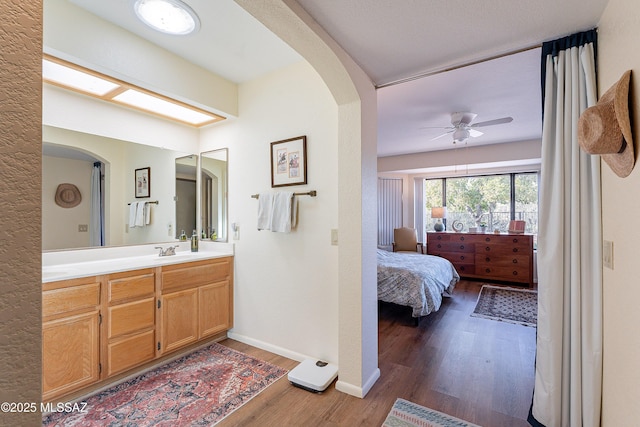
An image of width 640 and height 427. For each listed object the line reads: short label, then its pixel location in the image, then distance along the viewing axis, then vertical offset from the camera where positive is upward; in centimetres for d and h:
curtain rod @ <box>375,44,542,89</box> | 178 +103
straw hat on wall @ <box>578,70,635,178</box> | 106 +33
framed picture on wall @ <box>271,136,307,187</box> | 240 +46
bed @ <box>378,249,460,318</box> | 317 -84
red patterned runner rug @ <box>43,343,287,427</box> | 175 -128
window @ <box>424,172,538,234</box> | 540 +30
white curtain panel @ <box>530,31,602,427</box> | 146 -24
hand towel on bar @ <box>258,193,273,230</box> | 251 +3
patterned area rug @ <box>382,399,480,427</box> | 171 -129
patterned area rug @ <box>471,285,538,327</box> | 345 -129
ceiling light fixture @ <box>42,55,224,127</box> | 200 +102
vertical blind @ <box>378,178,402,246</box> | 633 +14
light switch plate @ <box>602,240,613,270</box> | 131 -20
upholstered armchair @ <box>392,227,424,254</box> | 579 -55
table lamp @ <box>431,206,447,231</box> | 564 -1
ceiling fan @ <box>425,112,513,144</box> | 327 +109
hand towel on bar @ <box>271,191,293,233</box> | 238 +1
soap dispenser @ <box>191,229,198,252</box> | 303 -32
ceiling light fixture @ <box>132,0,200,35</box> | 177 +132
